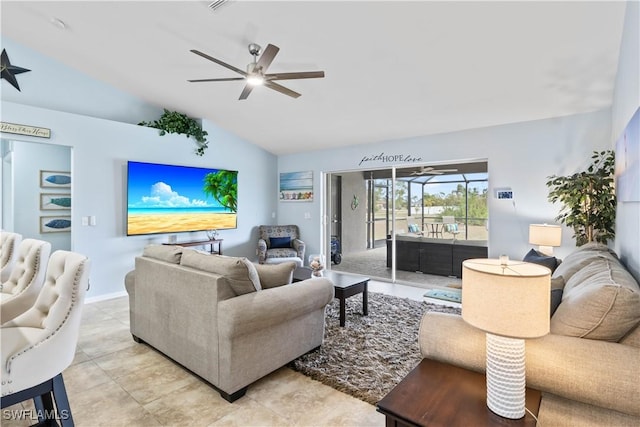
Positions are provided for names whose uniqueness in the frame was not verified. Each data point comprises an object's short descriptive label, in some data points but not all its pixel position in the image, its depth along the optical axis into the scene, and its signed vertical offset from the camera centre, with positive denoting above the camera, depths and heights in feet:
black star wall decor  13.04 +5.75
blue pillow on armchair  21.18 -2.30
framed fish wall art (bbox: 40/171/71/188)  14.98 +1.35
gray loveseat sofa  6.81 -2.50
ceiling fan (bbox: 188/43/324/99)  9.00 +4.22
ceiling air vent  9.51 +6.24
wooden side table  3.68 -2.45
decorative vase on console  11.12 -2.05
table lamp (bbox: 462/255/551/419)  3.53 -1.26
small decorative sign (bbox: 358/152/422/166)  17.25 +2.87
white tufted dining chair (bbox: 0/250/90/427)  4.76 -2.16
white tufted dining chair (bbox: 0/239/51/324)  7.08 -1.74
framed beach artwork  21.74 +1.53
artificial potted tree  10.60 +0.28
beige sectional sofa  3.79 -1.95
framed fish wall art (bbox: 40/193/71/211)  15.01 +0.30
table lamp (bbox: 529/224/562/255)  12.00 -1.01
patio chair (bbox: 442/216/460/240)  19.85 -1.06
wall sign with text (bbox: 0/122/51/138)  12.42 +3.15
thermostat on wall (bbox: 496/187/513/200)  14.49 +0.72
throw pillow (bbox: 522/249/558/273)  10.21 -1.73
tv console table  17.24 -1.98
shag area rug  7.59 -4.14
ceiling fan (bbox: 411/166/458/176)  19.01 +2.33
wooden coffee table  10.91 -2.76
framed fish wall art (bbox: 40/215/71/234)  15.05 -0.80
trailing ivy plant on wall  17.20 +4.56
